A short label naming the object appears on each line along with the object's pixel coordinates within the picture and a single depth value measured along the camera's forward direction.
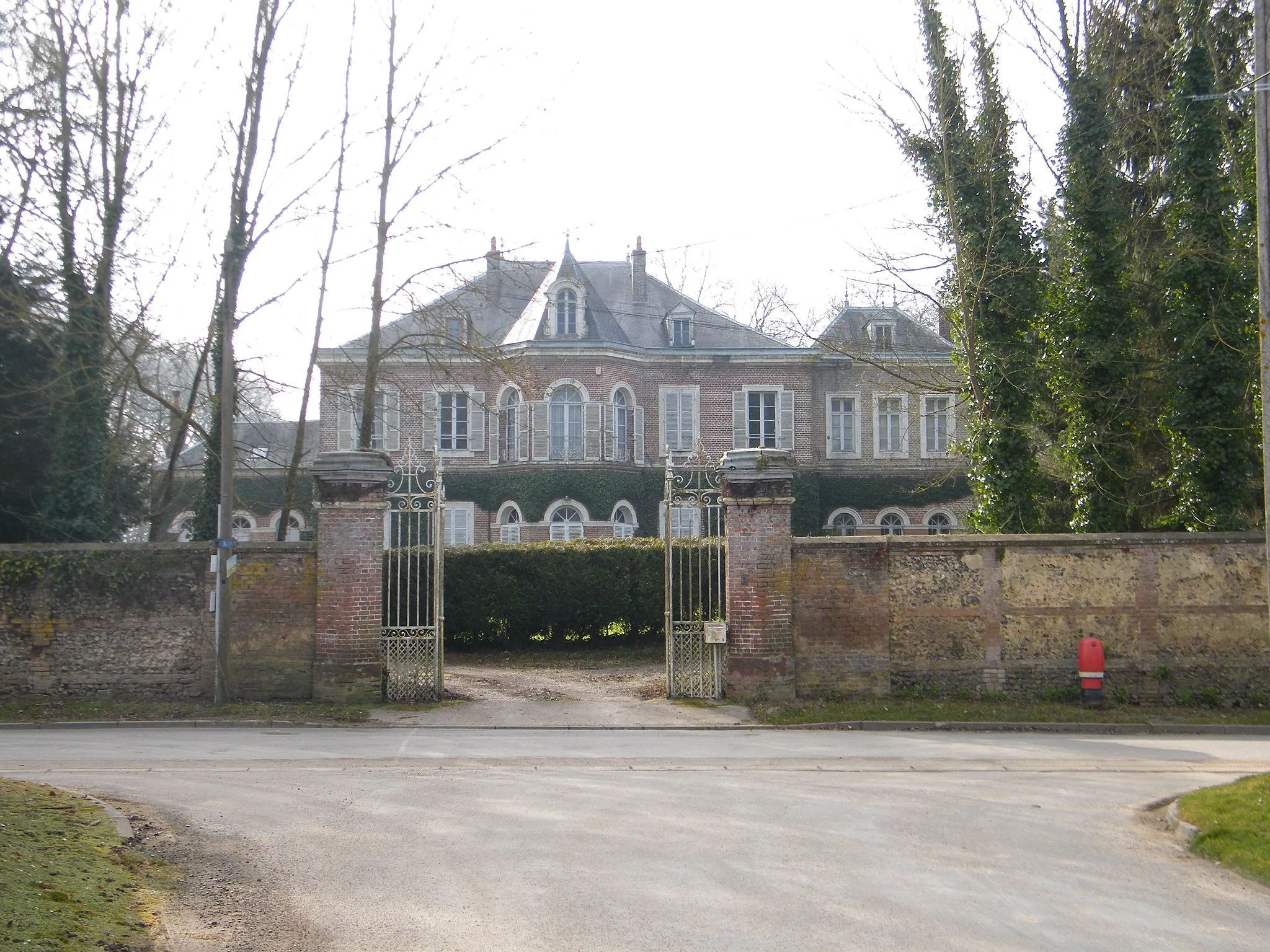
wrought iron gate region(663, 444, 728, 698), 15.54
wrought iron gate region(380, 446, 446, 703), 15.65
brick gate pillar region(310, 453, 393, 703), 15.24
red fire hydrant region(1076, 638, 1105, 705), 15.09
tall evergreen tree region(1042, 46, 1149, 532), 18.41
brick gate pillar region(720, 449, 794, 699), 15.30
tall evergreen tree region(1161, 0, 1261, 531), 17.20
